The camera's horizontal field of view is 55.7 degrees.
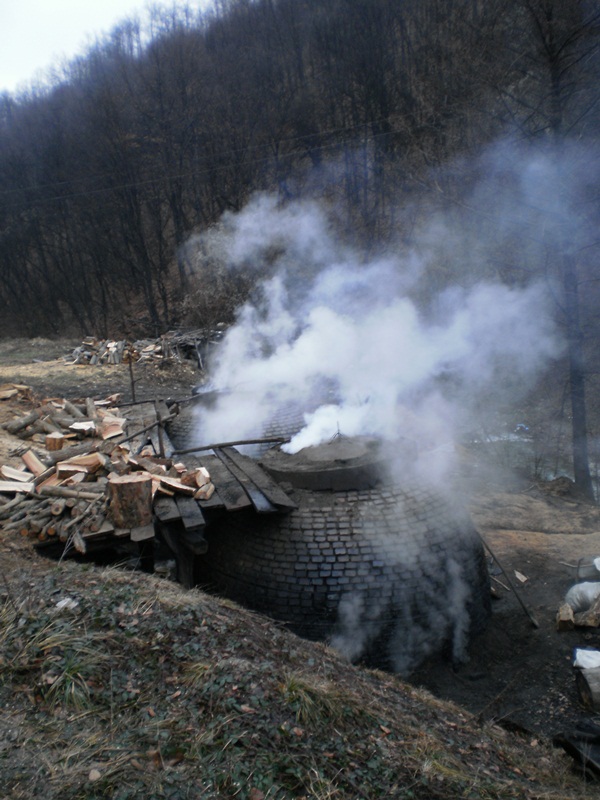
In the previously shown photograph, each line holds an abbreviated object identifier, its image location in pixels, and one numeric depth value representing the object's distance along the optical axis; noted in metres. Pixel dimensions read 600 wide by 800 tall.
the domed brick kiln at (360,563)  6.09
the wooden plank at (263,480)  6.41
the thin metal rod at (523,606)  6.95
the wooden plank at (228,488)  6.48
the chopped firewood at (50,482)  7.12
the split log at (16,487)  7.24
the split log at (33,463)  8.02
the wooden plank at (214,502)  6.55
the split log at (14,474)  7.57
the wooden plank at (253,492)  6.30
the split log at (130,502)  6.27
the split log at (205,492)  6.71
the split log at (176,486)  6.77
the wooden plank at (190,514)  6.15
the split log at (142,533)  6.08
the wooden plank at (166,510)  6.27
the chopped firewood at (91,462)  7.34
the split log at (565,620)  6.75
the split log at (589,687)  5.52
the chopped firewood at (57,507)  6.50
